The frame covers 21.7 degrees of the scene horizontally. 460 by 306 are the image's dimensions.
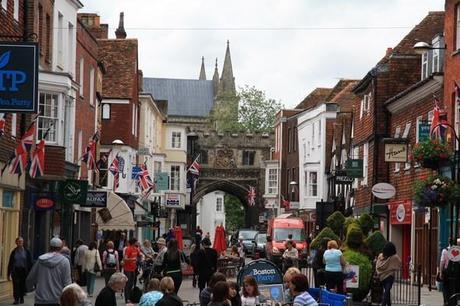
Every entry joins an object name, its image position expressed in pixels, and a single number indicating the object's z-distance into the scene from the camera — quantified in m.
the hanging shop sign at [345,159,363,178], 51.19
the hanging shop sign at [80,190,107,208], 41.66
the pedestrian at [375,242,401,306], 27.55
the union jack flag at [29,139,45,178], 29.41
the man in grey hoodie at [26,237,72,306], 18.05
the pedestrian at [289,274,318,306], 16.05
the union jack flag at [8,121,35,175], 27.69
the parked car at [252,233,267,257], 67.32
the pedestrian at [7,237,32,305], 29.38
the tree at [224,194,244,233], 145.38
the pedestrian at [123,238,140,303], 32.62
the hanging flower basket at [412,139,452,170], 33.31
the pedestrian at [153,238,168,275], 28.72
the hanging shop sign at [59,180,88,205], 38.28
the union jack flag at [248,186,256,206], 115.38
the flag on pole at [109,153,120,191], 49.62
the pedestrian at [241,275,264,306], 17.91
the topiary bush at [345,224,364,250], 27.73
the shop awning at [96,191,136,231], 49.59
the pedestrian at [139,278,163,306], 16.25
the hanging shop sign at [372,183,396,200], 41.22
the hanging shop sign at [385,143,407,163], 42.34
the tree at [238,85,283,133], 137.38
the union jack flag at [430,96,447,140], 32.91
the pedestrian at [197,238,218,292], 30.53
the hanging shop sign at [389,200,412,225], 44.28
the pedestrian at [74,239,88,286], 34.19
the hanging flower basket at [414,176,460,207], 32.09
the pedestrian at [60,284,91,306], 13.27
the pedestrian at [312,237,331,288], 29.68
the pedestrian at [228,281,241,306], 17.13
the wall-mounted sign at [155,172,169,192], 76.44
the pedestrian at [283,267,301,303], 17.25
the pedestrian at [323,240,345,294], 26.34
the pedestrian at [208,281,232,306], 15.64
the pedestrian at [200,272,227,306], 18.73
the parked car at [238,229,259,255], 77.46
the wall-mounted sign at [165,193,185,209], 84.75
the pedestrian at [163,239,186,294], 27.50
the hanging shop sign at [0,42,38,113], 22.73
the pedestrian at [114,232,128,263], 45.30
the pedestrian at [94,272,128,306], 15.29
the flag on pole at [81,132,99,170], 40.58
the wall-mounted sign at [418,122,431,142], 38.12
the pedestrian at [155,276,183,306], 15.56
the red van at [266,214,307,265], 61.88
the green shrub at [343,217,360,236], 33.68
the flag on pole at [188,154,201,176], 69.82
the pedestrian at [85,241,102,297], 33.56
